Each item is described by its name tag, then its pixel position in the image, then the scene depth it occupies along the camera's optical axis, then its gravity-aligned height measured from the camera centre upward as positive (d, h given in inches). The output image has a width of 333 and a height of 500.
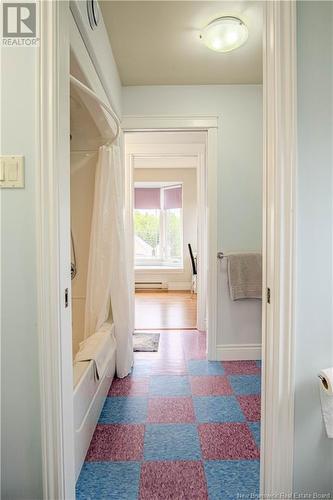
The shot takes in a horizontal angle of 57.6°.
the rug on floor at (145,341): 123.0 -42.4
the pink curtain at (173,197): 256.5 +39.5
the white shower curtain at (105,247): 88.9 -1.0
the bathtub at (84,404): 56.2 -34.2
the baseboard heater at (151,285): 256.8 -35.4
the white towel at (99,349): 71.0 -26.3
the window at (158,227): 261.0 +14.7
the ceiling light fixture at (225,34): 74.2 +53.2
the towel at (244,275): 108.9 -11.4
